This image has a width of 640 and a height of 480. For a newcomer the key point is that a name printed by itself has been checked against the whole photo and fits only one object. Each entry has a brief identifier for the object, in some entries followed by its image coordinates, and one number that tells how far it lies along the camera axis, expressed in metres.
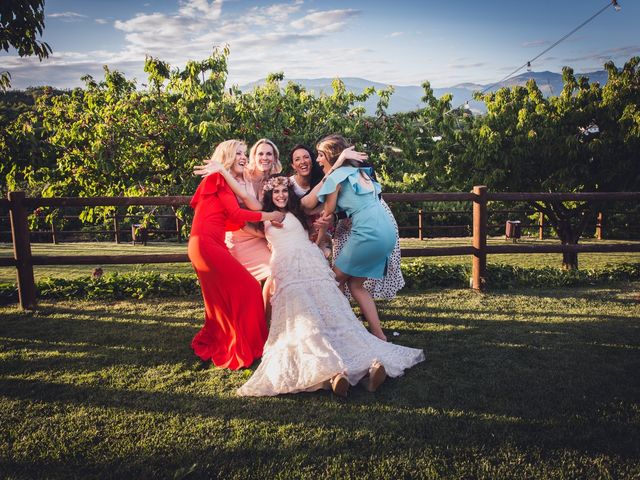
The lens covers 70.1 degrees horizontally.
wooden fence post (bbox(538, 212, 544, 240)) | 18.66
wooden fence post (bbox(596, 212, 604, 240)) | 17.08
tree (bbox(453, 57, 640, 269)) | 10.67
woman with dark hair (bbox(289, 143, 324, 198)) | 4.70
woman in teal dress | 4.25
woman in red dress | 4.09
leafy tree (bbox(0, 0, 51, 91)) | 5.22
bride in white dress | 3.35
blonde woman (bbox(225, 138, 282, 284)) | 4.61
